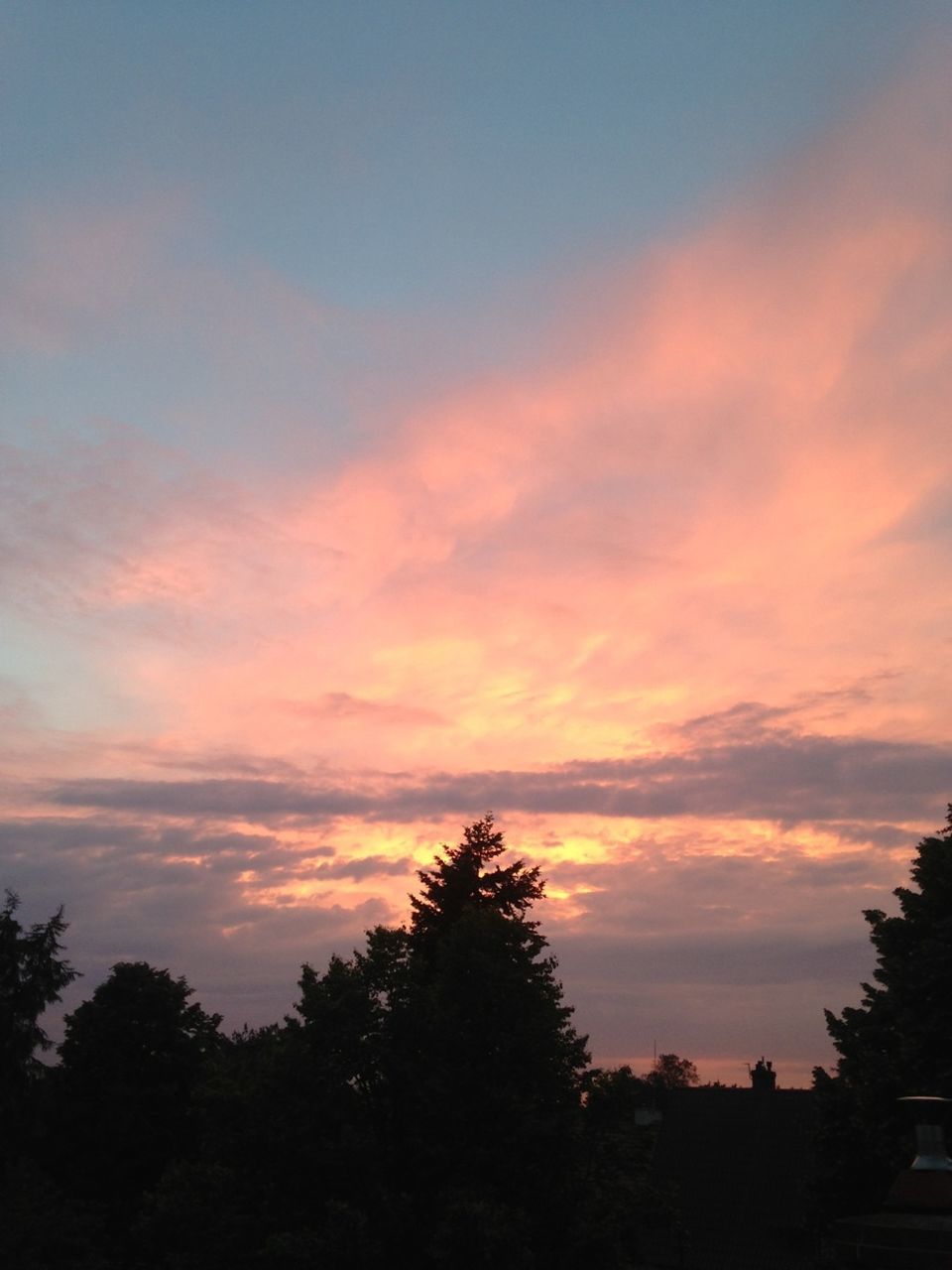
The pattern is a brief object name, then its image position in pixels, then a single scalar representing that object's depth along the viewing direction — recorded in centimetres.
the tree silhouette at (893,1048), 3094
